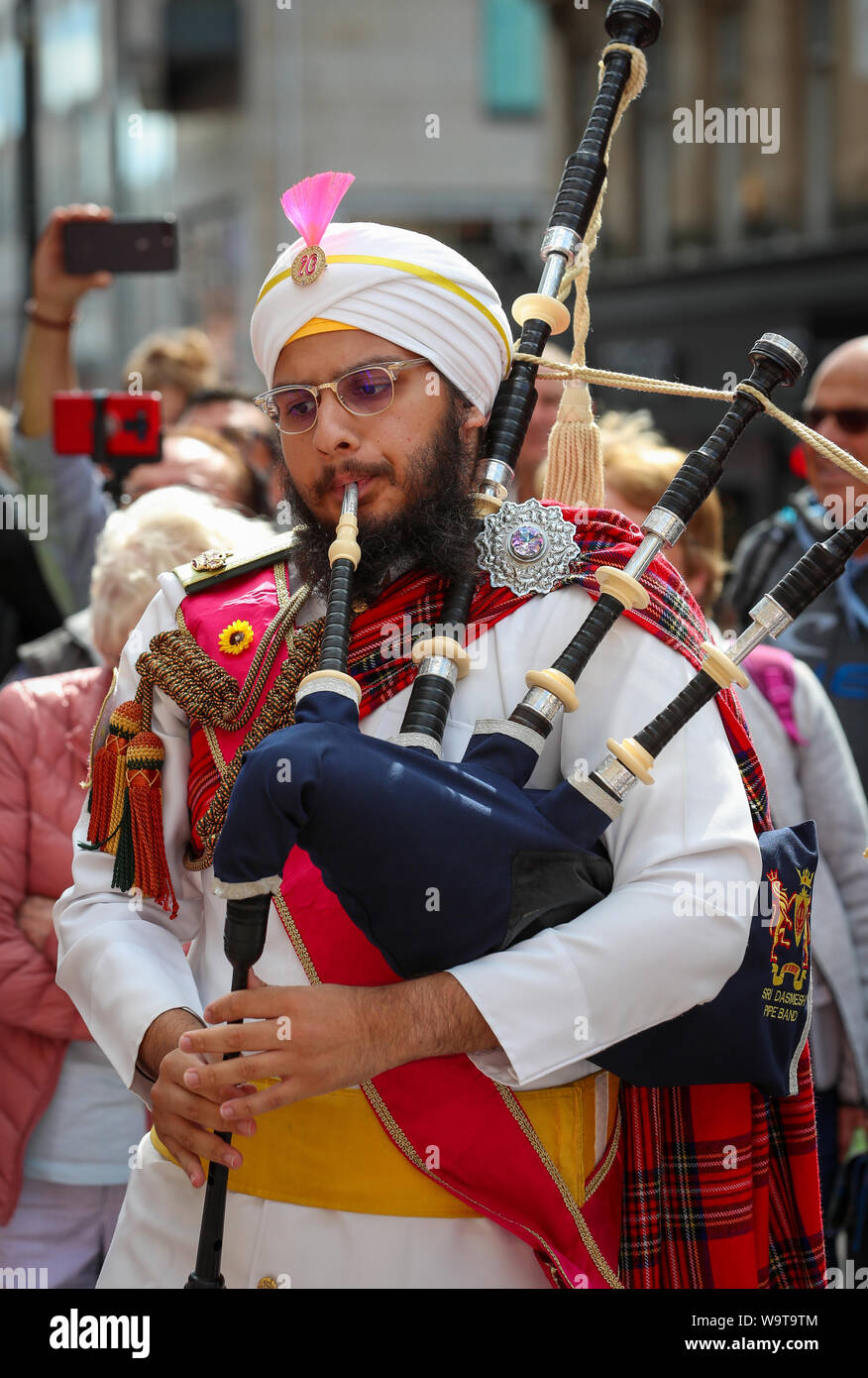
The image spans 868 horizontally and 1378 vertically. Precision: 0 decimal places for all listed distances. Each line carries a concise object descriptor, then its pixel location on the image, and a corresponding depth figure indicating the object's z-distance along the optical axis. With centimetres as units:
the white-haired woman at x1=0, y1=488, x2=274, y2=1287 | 666
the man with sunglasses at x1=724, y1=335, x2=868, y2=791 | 837
